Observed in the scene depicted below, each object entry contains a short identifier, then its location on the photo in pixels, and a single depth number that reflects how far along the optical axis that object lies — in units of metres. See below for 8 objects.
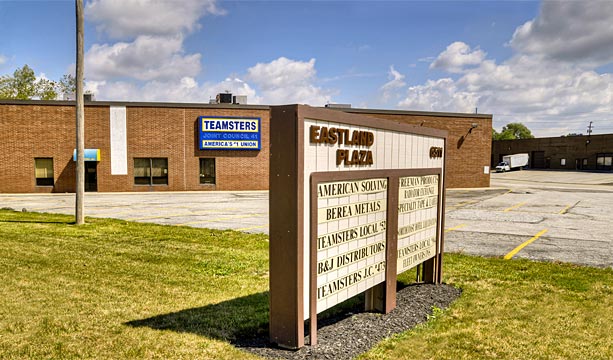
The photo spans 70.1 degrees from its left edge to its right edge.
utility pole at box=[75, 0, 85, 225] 14.34
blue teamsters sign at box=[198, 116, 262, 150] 31.67
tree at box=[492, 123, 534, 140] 146.00
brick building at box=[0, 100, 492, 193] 29.92
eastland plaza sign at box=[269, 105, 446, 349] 4.62
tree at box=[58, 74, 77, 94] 64.88
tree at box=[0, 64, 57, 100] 60.03
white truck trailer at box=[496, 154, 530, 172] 69.12
